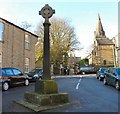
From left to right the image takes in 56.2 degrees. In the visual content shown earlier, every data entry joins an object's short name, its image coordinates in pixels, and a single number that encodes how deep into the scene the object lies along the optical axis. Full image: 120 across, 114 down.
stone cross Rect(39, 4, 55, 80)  4.58
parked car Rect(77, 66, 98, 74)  22.75
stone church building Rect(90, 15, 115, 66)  39.73
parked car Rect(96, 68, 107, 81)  11.92
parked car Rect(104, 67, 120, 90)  7.80
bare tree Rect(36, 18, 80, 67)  23.32
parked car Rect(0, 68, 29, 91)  7.41
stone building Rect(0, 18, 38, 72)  11.77
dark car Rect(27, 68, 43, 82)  10.76
